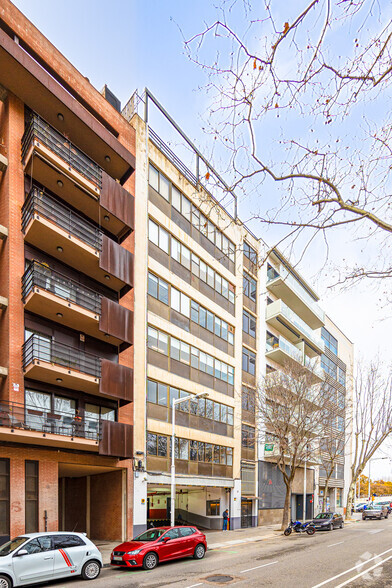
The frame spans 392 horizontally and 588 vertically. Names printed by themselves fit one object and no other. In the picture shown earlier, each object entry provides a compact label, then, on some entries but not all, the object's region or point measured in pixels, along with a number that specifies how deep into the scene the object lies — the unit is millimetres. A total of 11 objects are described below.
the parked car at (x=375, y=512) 45781
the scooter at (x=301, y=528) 30541
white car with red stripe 12897
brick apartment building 19031
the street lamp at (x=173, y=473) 22141
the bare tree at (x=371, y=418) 44844
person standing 32844
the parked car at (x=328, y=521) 32719
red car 16312
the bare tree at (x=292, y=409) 32156
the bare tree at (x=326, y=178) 6191
